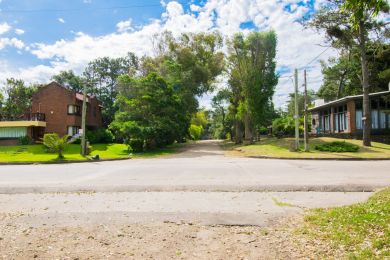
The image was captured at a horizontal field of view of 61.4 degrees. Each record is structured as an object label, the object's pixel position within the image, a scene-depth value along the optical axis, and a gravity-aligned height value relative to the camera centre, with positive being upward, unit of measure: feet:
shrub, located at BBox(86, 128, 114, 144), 143.95 -0.63
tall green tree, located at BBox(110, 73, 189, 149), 110.42 +8.35
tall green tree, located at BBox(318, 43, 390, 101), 132.87 +27.90
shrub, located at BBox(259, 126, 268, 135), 206.94 +0.96
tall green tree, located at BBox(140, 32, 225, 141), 156.25 +37.22
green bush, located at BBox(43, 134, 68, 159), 90.17 -1.80
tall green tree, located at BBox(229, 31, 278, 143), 129.29 +24.63
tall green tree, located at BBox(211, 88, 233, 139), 156.15 +13.51
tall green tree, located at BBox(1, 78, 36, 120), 177.99 +20.36
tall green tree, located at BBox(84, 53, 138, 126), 212.64 +42.69
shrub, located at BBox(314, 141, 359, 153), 83.10 -4.38
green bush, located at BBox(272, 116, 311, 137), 148.77 +2.09
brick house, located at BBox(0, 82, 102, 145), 145.18 +11.32
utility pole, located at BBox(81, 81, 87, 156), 93.74 -2.59
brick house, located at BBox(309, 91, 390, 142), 104.22 +4.35
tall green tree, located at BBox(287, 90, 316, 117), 278.05 +24.95
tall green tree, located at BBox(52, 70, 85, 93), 226.79 +38.79
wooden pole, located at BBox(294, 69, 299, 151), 85.92 +3.11
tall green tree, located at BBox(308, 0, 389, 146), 89.61 +30.05
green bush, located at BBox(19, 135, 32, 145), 136.15 -1.66
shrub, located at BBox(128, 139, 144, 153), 112.47 -3.77
